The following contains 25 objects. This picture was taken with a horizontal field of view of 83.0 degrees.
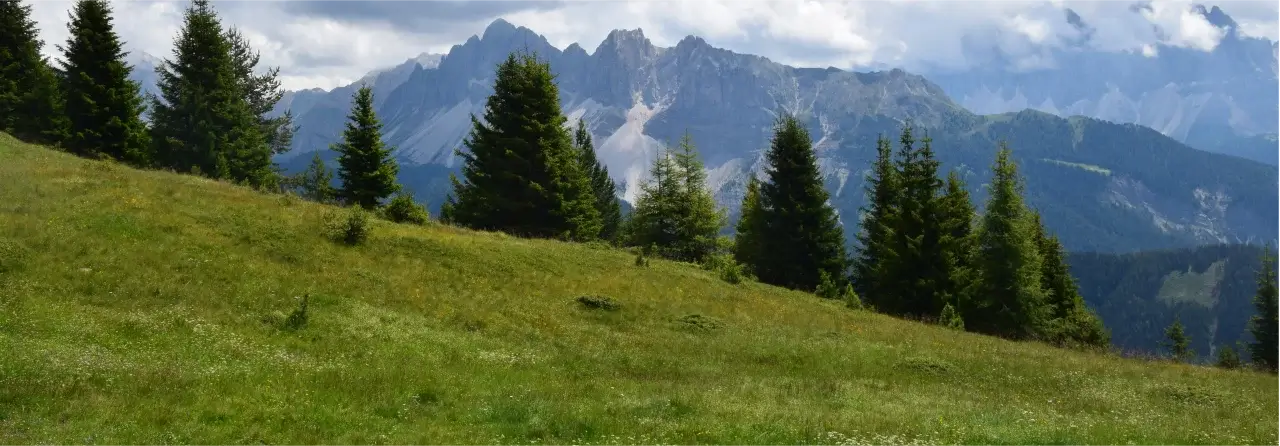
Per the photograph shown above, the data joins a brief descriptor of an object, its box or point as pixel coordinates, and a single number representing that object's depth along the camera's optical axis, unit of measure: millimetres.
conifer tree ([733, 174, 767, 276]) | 50019
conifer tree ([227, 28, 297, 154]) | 70000
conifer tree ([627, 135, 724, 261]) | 53812
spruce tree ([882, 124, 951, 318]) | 42094
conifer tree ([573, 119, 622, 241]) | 80938
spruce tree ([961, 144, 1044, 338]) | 41719
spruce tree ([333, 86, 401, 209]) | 44250
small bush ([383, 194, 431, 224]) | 34906
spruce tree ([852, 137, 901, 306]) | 47531
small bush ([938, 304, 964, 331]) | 34344
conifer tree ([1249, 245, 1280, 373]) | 62094
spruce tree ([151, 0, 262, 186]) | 50406
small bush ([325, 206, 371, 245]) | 26611
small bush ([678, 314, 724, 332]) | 25547
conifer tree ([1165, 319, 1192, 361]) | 64562
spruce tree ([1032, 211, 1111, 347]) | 53094
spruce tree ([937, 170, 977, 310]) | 42156
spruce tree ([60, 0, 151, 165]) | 43188
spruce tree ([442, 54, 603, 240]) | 45781
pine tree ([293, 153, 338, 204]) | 73188
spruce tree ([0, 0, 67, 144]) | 44625
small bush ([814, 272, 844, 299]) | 39188
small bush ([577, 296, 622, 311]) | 26016
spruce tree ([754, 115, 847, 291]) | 48281
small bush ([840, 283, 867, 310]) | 35822
